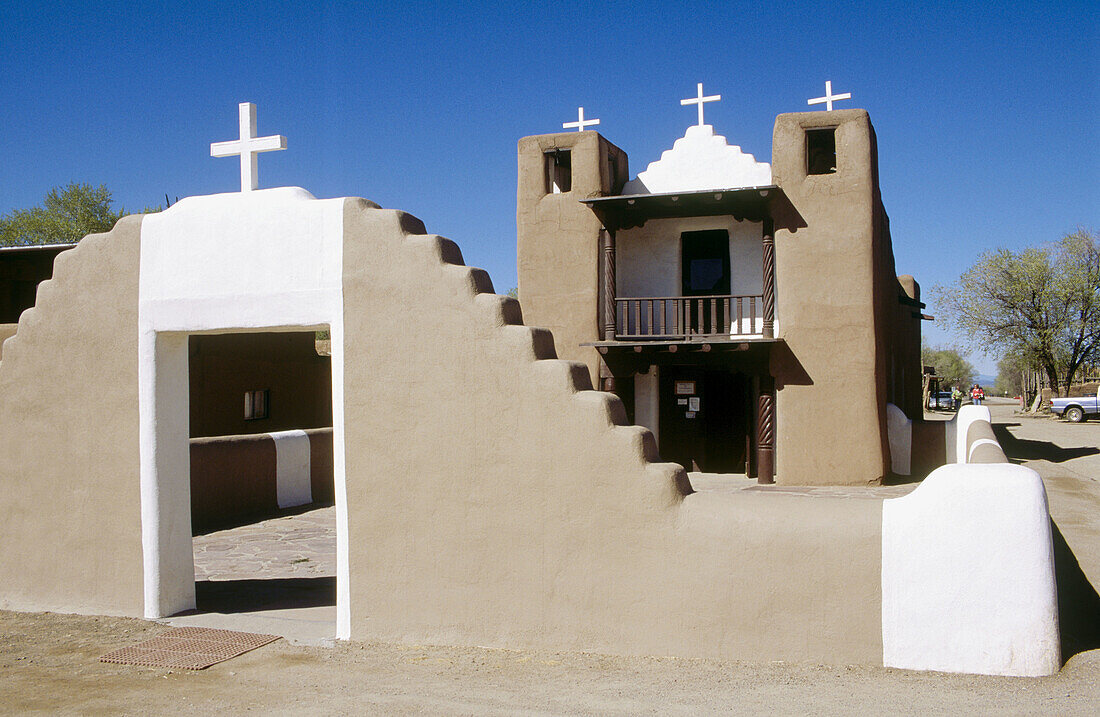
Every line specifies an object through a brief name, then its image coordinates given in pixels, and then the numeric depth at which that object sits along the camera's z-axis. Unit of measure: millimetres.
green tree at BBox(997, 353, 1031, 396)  82812
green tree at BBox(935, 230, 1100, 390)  35594
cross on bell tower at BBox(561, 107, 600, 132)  17750
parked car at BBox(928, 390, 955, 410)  53656
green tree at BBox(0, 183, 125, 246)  41344
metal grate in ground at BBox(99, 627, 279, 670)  5727
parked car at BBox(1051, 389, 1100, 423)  34281
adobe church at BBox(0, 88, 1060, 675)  4918
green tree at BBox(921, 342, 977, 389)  84250
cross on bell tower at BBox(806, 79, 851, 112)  16250
